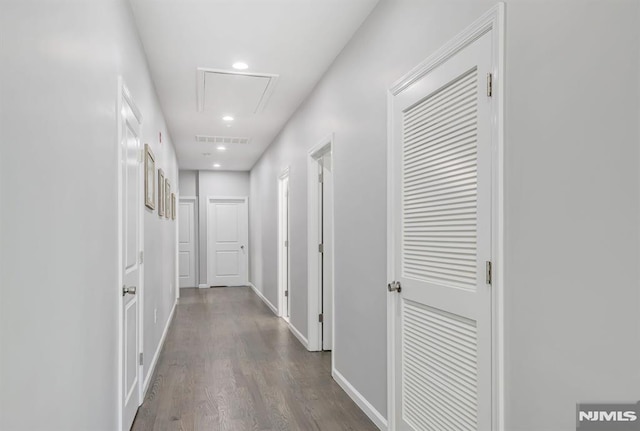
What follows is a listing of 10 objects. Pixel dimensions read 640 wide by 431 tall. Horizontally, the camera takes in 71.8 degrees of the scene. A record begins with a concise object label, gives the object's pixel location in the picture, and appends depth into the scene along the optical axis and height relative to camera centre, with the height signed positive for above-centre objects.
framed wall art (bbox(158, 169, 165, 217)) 4.37 +0.21
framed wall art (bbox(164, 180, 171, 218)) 5.10 +0.20
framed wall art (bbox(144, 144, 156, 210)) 3.32 +0.29
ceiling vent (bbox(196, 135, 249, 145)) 6.39 +1.12
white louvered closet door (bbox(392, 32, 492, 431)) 1.72 -0.13
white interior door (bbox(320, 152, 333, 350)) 4.47 -0.37
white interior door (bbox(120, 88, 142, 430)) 2.43 -0.23
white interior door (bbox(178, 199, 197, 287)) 9.52 -0.65
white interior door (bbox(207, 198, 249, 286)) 9.66 -0.58
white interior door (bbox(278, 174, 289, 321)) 6.04 -0.45
